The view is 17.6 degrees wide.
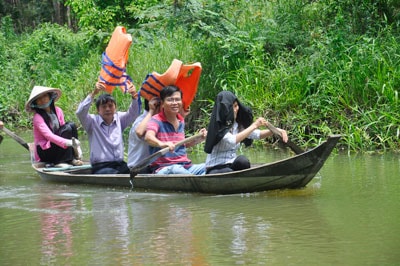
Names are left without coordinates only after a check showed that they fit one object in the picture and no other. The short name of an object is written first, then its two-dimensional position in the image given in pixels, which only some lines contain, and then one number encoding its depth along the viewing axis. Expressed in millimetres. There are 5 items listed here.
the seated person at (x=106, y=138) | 14387
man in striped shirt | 12825
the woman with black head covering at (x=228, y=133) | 11932
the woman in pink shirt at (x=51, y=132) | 15331
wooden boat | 11787
